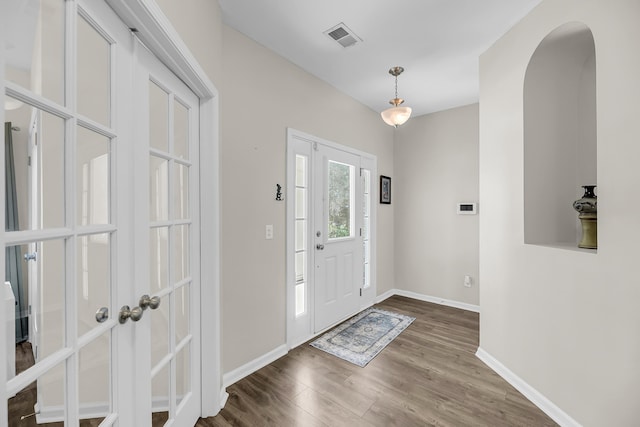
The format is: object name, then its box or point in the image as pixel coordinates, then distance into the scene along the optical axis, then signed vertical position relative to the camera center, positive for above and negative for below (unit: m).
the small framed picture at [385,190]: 4.04 +0.35
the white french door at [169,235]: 1.17 -0.10
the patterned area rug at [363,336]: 2.54 -1.30
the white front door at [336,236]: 2.96 -0.27
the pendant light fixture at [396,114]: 2.53 +0.92
